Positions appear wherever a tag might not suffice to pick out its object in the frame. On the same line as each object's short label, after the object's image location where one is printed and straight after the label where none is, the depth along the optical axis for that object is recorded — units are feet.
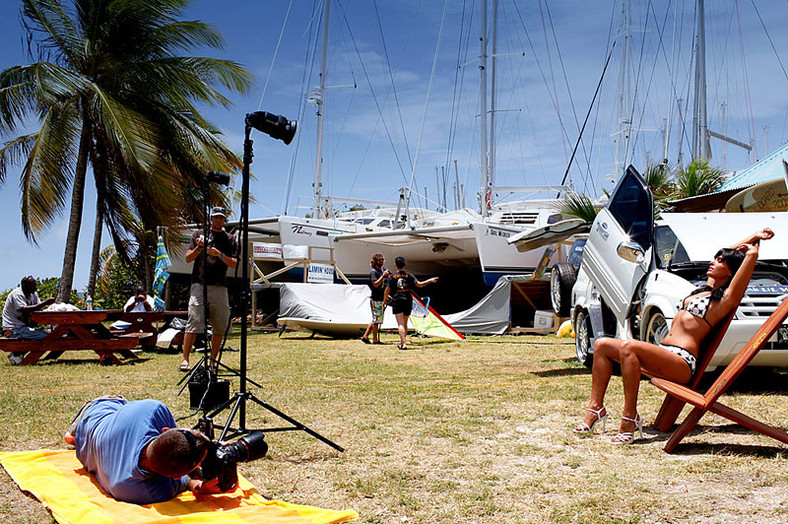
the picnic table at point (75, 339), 29.89
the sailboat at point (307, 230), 62.59
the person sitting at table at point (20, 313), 31.01
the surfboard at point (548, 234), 28.81
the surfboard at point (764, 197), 33.68
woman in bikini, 13.70
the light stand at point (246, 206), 13.97
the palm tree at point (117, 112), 46.24
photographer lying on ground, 9.77
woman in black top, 40.06
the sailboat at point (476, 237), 57.52
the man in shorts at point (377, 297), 42.14
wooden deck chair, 12.65
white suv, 18.74
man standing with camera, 22.39
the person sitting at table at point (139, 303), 39.83
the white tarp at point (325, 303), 46.57
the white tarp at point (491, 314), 50.37
